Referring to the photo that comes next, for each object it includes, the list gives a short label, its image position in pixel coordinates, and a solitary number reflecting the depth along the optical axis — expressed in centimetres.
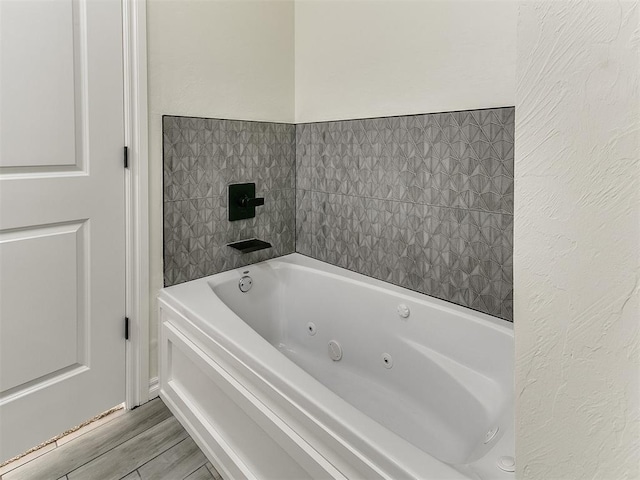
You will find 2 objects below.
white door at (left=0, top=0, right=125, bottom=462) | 143
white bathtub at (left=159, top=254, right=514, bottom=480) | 100
